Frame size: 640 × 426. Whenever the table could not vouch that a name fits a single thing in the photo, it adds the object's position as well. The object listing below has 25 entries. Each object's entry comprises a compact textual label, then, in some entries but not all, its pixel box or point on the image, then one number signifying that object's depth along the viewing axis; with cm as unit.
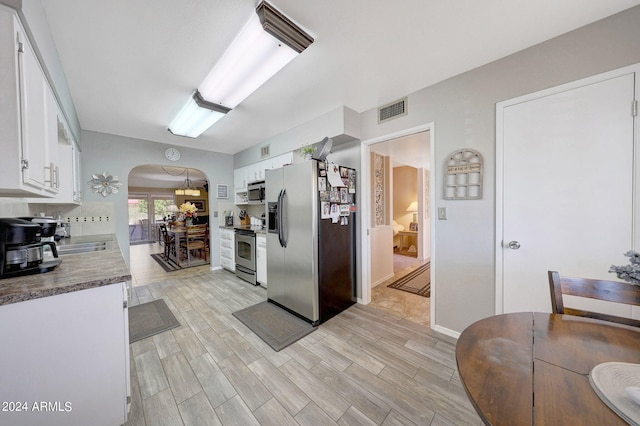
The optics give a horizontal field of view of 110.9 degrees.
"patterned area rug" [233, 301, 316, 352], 220
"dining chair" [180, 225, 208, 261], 528
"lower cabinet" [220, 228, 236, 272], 432
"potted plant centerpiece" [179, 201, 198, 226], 583
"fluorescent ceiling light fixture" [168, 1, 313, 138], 144
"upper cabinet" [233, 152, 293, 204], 377
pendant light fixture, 903
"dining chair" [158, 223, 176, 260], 570
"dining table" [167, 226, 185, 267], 513
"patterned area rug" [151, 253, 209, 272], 485
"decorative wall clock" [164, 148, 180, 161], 419
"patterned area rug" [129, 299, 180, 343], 234
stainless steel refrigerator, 245
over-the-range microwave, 406
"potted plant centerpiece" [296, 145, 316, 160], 267
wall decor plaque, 204
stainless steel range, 369
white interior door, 151
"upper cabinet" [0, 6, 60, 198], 101
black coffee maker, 117
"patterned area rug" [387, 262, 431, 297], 346
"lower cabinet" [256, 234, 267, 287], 347
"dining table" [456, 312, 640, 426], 58
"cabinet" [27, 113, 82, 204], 199
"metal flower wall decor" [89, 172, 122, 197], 351
